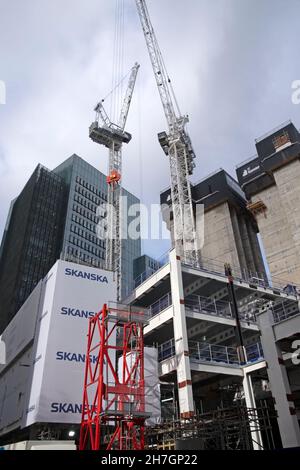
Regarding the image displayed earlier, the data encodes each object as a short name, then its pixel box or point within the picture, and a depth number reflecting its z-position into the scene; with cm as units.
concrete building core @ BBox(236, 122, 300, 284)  5956
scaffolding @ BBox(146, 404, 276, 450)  2206
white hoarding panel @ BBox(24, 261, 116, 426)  3064
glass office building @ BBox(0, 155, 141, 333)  11144
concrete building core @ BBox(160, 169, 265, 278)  6862
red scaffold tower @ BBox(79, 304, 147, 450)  2508
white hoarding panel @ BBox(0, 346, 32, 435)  3550
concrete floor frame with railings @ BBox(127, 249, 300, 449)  2444
